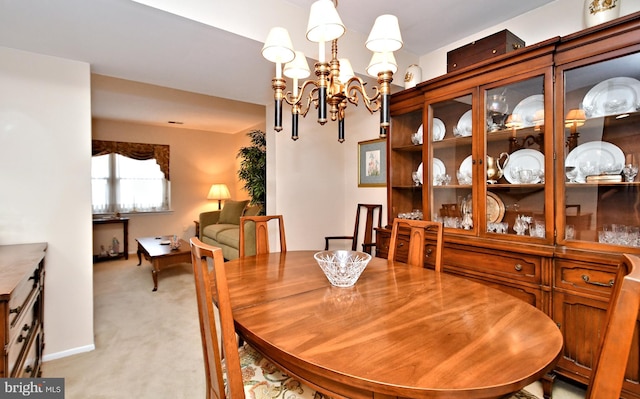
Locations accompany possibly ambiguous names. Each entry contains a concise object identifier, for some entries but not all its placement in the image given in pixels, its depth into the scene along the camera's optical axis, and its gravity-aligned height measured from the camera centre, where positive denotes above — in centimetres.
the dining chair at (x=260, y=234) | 211 -27
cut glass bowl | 132 -33
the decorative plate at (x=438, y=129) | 244 +53
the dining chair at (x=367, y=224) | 340 -32
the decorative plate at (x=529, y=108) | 190 +57
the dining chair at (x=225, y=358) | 87 -51
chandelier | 134 +68
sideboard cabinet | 112 -52
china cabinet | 160 +12
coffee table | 368 -73
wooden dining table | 69 -41
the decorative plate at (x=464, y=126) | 225 +52
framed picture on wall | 336 +37
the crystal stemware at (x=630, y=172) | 165 +12
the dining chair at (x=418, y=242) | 177 -28
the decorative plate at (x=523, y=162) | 194 +22
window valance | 532 +87
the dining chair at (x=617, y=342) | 58 -29
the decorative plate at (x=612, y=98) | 164 +55
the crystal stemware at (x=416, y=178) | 267 +16
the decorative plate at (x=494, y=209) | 214 -10
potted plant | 414 +37
